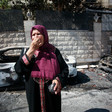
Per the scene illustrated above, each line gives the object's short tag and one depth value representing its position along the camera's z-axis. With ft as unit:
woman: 4.91
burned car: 11.74
